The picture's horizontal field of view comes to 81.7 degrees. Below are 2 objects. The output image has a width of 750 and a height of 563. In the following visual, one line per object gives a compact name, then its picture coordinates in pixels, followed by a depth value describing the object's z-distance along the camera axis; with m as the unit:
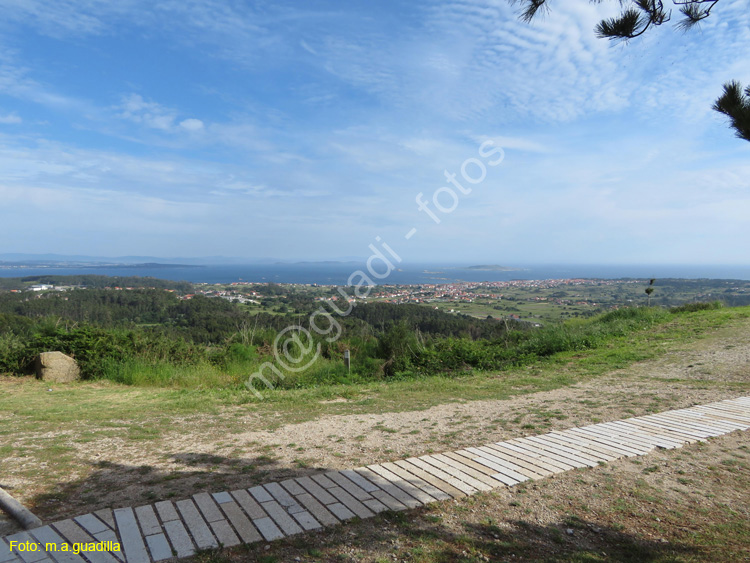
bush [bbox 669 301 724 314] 16.16
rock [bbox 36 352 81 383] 8.06
